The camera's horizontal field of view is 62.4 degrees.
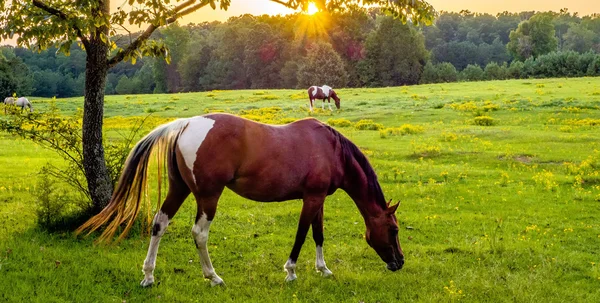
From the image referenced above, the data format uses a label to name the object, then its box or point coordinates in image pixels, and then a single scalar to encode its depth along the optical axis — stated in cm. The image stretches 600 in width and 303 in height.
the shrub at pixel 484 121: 2461
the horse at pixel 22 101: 3406
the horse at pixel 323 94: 3384
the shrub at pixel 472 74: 7469
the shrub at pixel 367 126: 2459
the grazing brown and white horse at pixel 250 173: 618
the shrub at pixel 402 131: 2234
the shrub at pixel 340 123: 2598
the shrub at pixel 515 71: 6644
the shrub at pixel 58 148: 830
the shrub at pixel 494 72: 6950
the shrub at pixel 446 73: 7312
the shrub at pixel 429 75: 7318
